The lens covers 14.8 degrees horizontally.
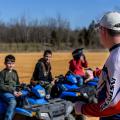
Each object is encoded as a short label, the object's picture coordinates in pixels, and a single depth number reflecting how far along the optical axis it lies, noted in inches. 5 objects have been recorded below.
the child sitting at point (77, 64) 456.6
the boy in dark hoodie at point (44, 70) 399.5
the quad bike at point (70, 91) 398.6
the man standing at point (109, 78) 118.7
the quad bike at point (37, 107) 319.9
